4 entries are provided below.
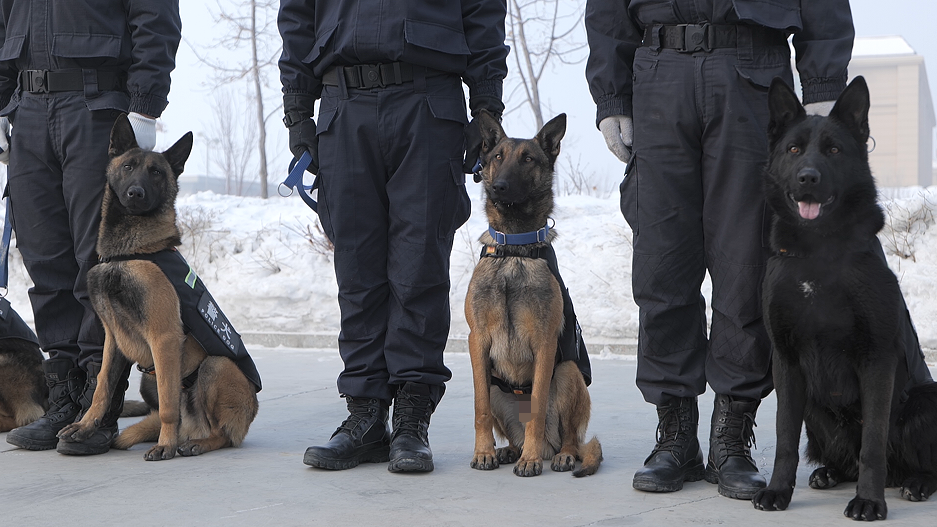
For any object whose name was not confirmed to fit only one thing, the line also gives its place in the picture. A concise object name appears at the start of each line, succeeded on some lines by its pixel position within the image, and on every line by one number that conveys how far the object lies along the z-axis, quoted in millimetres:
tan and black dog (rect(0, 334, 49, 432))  3762
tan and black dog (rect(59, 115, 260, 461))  3264
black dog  2365
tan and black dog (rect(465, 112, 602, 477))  3072
